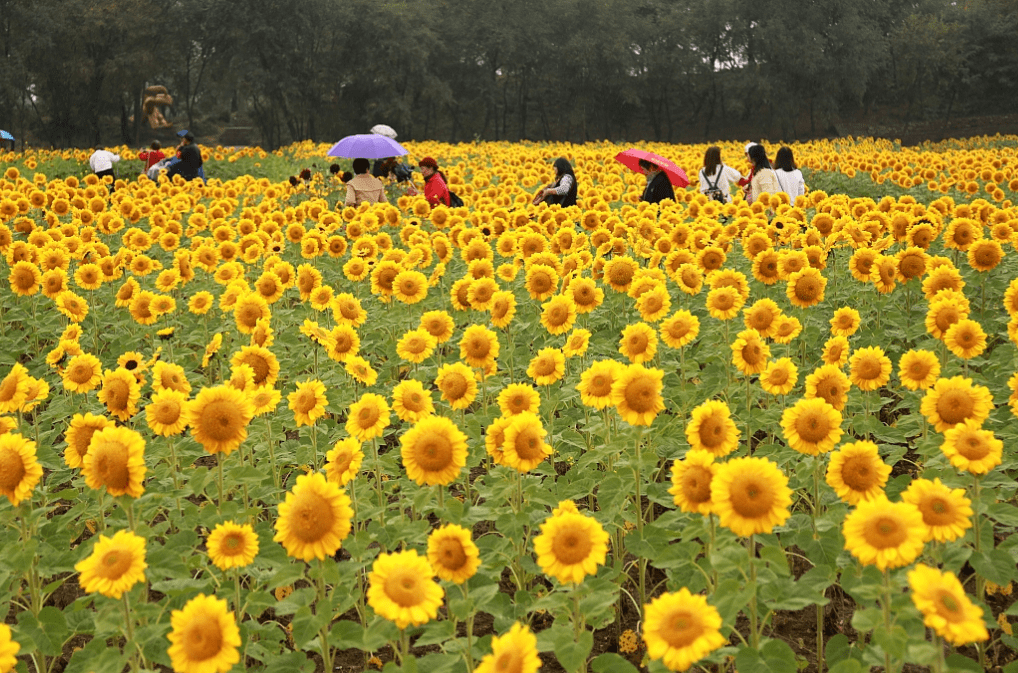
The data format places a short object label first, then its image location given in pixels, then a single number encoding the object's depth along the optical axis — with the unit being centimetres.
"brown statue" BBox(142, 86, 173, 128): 5050
